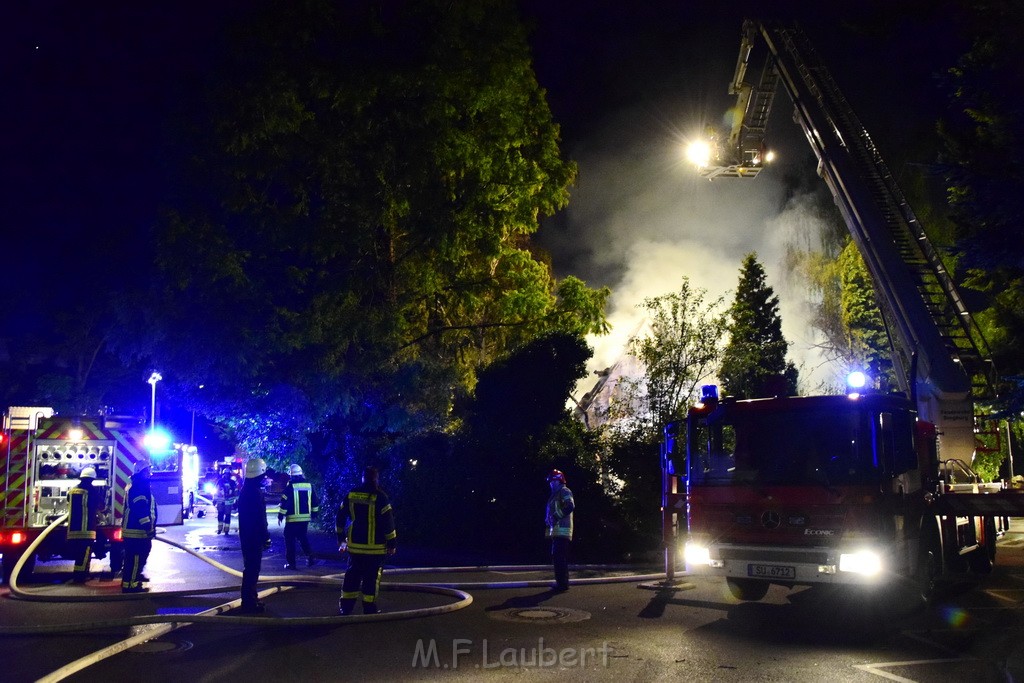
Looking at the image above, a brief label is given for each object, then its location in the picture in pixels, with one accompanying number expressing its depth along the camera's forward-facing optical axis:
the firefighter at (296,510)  14.27
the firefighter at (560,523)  11.47
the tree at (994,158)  12.85
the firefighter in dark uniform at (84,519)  11.94
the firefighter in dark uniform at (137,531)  11.10
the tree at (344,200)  17.52
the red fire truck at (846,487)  8.99
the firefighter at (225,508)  20.92
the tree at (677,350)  19.81
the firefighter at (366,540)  9.05
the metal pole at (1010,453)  14.02
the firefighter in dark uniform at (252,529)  9.45
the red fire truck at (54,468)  12.54
